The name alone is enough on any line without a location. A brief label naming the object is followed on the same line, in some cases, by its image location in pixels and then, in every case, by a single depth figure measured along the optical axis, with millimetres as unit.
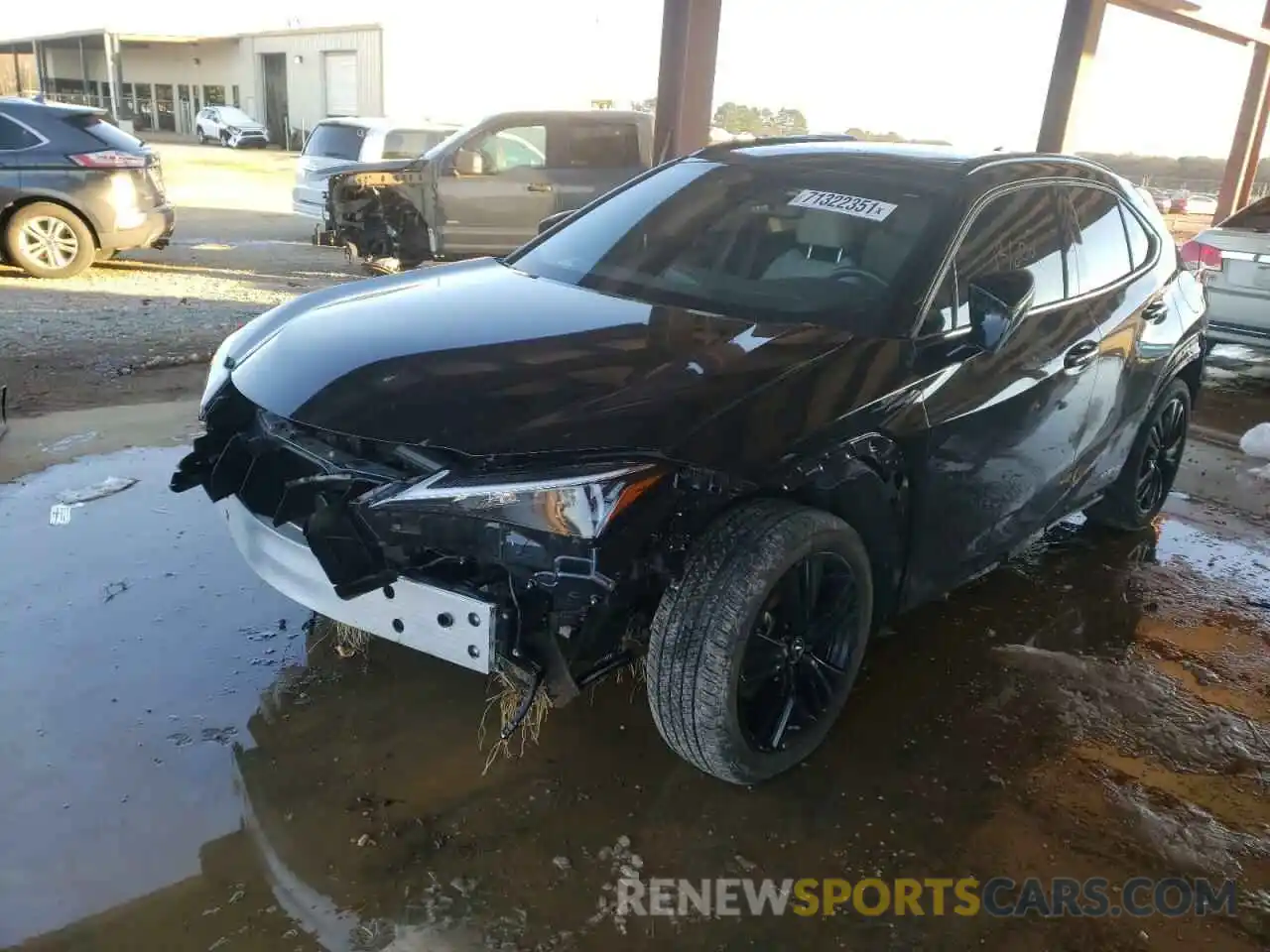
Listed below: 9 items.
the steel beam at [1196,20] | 9156
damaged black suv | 2217
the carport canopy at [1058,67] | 6645
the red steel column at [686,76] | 6574
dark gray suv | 8750
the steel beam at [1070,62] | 8078
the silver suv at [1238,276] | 7137
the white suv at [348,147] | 12453
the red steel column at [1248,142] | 12000
